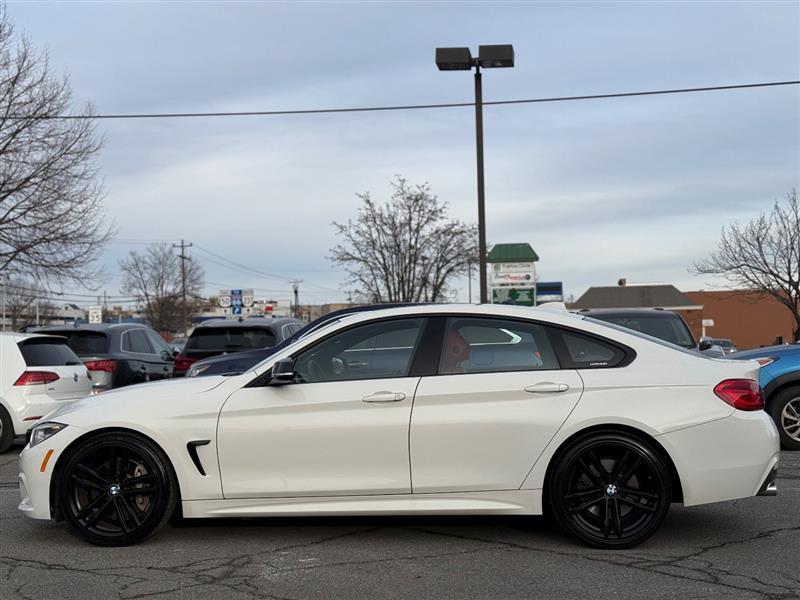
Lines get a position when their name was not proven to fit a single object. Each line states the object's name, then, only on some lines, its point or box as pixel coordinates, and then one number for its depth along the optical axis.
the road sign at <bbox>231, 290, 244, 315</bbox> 35.66
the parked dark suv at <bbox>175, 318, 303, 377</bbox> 13.20
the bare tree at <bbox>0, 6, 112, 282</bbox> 20.14
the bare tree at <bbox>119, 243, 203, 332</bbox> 66.42
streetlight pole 18.41
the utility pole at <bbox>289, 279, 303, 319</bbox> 88.19
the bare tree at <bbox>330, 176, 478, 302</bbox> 33.66
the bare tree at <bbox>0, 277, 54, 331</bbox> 70.82
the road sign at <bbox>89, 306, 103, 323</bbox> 40.78
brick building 65.81
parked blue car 9.32
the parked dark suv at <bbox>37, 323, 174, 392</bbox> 12.70
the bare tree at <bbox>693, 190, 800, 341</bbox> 32.38
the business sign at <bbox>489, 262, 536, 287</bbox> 23.94
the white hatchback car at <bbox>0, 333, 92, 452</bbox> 10.23
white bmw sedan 5.33
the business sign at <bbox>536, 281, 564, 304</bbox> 27.69
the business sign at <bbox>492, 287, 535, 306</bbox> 23.83
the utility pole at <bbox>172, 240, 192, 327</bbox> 66.97
